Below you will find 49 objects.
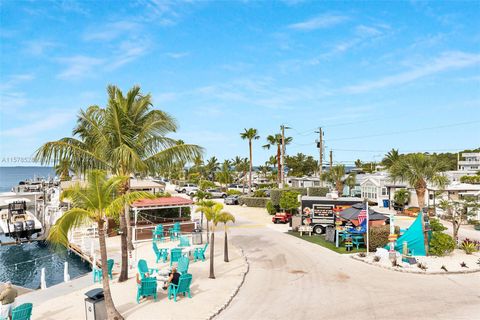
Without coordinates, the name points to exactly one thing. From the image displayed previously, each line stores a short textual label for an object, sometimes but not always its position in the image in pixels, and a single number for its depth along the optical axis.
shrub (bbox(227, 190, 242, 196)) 60.65
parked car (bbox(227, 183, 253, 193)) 77.79
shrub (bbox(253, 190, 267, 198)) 49.83
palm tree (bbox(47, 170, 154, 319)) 10.55
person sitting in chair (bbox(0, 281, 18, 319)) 10.83
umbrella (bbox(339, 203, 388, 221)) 23.62
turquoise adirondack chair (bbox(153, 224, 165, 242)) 25.33
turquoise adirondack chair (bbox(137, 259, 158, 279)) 14.45
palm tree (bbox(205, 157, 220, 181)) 107.38
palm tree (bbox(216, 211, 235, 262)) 17.01
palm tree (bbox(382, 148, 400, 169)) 67.19
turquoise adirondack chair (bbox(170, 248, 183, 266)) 18.44
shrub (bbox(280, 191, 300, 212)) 35.00
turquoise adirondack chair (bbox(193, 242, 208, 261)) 19.59
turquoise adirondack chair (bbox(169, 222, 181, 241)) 25.73
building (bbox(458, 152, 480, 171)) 106.94
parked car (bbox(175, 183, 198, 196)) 65.87
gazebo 26.02
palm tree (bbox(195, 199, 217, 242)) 17.02
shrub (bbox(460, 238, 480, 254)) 20.89
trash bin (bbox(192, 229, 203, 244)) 23.08
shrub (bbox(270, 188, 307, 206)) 38.91
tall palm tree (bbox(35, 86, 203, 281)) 16.44
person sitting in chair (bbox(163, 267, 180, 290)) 13.32
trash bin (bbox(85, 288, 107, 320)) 10.98
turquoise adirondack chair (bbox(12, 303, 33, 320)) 10.46
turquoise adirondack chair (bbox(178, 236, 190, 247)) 21.73
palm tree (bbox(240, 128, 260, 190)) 61.94
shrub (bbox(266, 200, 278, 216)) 39.88
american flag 22.73
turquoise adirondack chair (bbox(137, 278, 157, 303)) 12.91
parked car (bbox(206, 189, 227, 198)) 61.11
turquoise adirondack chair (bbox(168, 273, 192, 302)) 13.17
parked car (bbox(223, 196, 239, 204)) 51.28
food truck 27.81
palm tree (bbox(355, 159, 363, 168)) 135.76
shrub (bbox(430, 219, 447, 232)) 21.75
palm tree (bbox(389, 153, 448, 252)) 21.59
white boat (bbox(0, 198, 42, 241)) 31.73
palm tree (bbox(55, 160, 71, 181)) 16.80
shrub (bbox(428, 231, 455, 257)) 20.31
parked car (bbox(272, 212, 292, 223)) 33.91
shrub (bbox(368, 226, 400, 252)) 21.38
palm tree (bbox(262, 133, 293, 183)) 56.35
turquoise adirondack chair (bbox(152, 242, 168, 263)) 19.06
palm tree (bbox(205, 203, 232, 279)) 16.75
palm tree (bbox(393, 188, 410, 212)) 41.69
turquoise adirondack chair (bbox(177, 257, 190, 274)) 15.26
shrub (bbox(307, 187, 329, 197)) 46.10
